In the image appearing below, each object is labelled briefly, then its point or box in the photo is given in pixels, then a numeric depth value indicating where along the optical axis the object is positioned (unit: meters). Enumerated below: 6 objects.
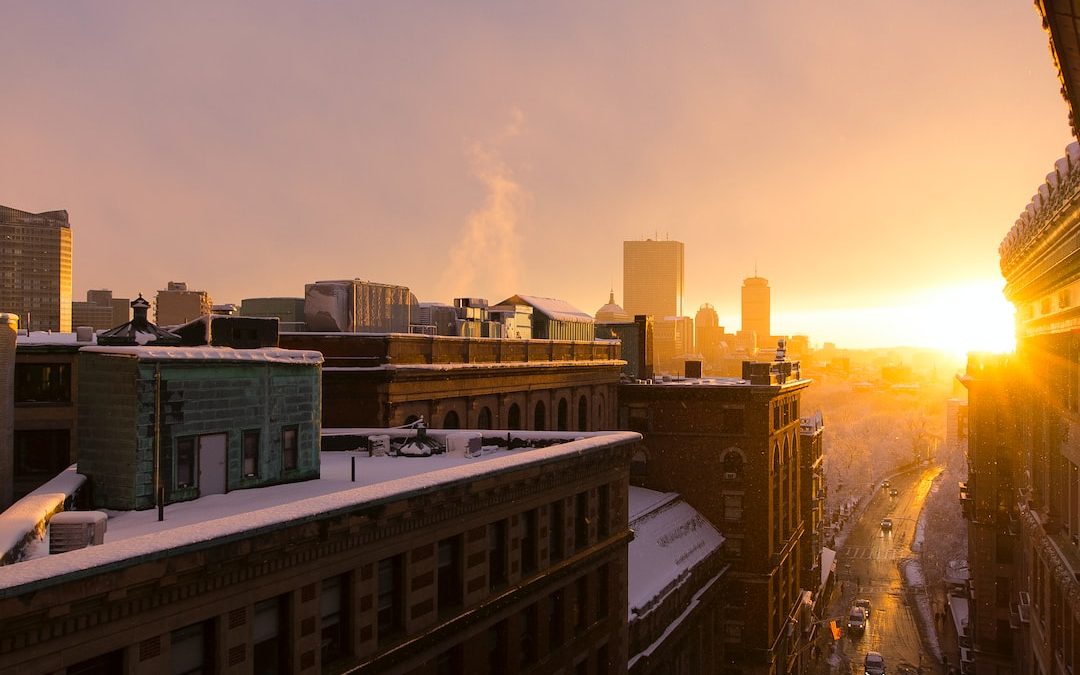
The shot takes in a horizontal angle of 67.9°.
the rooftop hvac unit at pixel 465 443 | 22.70
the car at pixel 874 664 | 63.91
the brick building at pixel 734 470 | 54.00
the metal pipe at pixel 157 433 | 14.90
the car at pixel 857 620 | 78.49
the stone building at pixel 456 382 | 31.48
